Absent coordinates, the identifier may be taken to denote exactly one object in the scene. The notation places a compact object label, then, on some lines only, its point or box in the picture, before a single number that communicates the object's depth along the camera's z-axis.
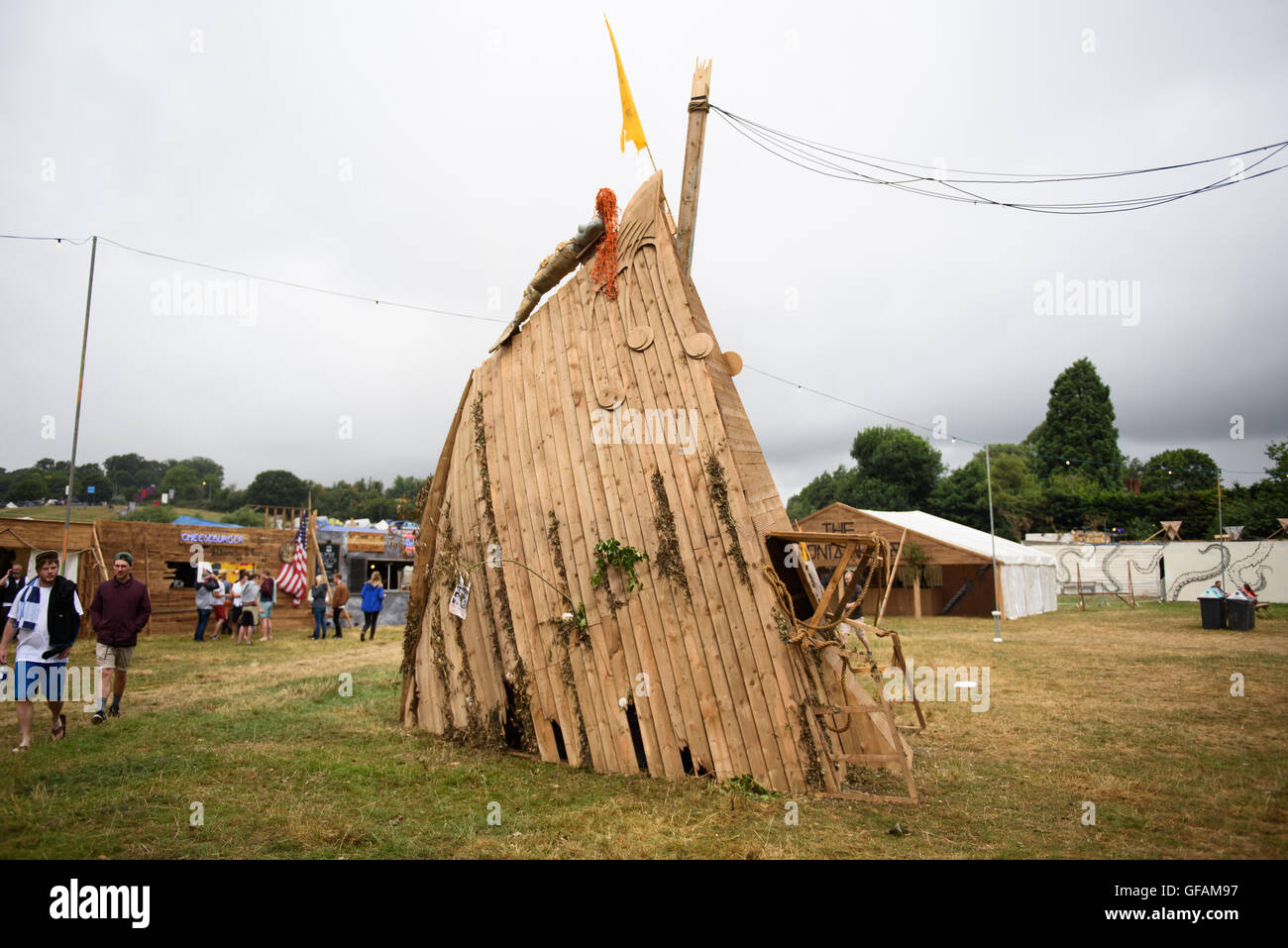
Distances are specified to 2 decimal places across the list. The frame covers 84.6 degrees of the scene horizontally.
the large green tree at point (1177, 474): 55.19
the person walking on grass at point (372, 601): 17.89
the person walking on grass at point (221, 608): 18.31
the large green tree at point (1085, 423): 58.78
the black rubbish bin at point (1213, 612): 19.25
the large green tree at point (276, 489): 86.12
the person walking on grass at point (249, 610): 17.09
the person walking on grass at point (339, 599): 18.53
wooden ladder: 5.36
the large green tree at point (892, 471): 60.97
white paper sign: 7.12
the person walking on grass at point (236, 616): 18.30
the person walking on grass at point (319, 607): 18.25
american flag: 20.14
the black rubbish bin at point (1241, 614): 18.69
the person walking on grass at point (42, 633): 6.51
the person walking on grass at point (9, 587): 10.51
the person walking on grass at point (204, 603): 17.42
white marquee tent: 24.92
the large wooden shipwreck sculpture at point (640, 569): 5.55
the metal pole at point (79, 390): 12.80
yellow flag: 7.02
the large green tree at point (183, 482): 83.81
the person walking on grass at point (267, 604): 17.95
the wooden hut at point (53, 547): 15.45
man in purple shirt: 7.59
